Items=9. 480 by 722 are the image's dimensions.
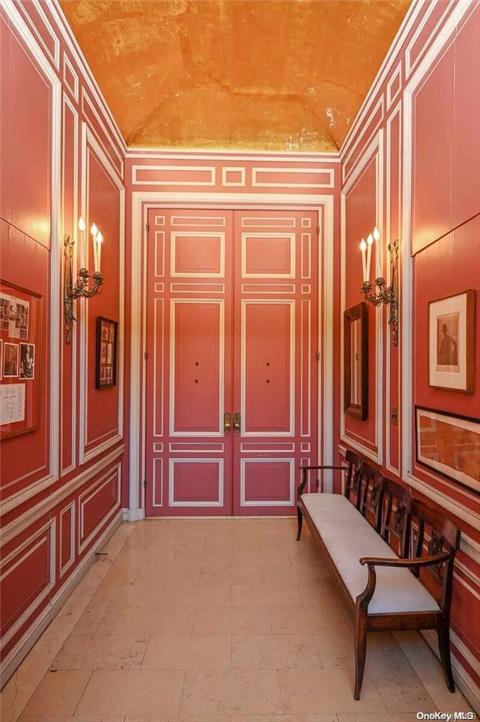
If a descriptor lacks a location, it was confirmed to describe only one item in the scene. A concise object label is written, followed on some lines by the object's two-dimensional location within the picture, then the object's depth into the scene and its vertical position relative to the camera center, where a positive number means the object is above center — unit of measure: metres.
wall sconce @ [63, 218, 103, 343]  2.58 +0.56
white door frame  3.95 +0.72
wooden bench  1.83 -1.09
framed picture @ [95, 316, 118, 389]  3.25 +0.10
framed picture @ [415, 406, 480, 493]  1.84 -0.41
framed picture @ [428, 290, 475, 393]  1.86 +0.13
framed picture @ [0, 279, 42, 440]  1.93 +0.02
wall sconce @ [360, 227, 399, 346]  2.65 +0.52
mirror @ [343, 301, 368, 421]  3.25 +0.04
